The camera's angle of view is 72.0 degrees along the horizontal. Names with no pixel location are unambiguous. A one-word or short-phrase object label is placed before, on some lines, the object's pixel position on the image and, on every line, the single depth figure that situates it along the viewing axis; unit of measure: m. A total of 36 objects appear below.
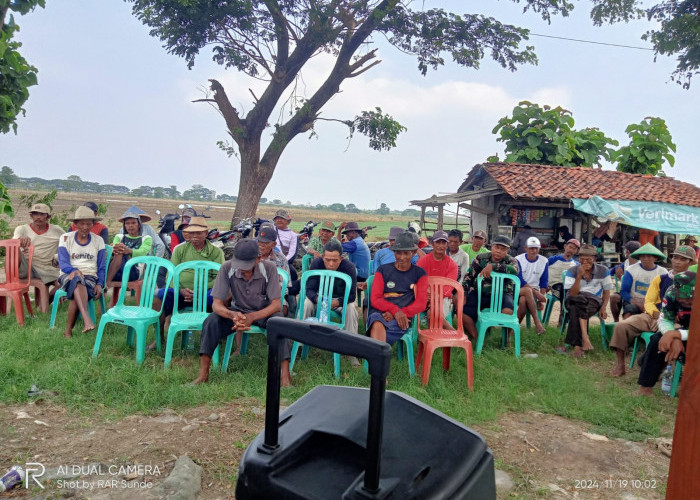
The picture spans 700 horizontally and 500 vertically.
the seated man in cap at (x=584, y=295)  6.00
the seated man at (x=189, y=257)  5.36
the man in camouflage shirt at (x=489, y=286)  6.11
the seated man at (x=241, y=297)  4.57
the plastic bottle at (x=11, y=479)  2.71
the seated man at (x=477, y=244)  7.36
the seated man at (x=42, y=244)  6.46
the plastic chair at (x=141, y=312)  4.80
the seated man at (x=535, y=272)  6.88
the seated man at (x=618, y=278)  6.84
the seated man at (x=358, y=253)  6.96
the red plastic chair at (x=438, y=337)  4.72
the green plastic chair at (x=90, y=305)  5.81
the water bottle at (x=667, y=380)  4.73
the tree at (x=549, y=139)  18.05
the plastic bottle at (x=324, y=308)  5.18
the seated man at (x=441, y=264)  5.76
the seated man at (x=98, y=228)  6.40
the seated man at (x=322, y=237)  7.24
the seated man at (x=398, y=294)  4.85
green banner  13.65
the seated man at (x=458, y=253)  6.99
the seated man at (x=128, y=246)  6.48
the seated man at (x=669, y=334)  4.37
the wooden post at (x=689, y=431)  1.14
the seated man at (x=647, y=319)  5.14
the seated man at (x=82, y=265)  5.59
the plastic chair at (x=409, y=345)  4.91
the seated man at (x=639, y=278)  6.05
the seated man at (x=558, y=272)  7.36
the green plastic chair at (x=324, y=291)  5.16
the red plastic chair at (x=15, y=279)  5.91
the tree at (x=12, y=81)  5.94
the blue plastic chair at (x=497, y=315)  5.72
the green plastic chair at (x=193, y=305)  4.76
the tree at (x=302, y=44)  13.52
